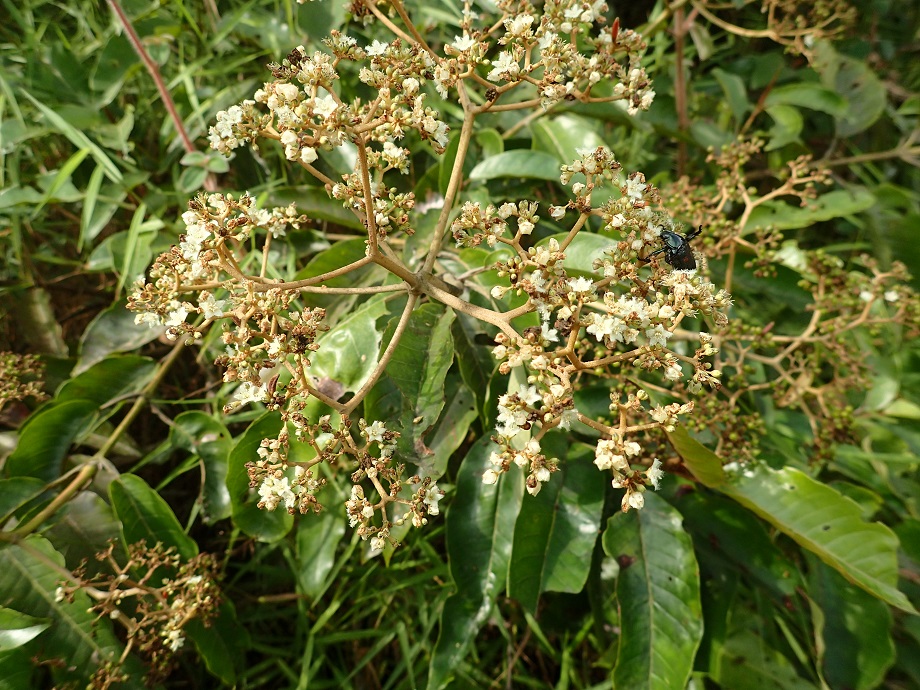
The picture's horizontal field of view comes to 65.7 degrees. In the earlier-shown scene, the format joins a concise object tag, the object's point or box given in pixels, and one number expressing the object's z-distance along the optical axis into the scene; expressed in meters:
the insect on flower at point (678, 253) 0.29
